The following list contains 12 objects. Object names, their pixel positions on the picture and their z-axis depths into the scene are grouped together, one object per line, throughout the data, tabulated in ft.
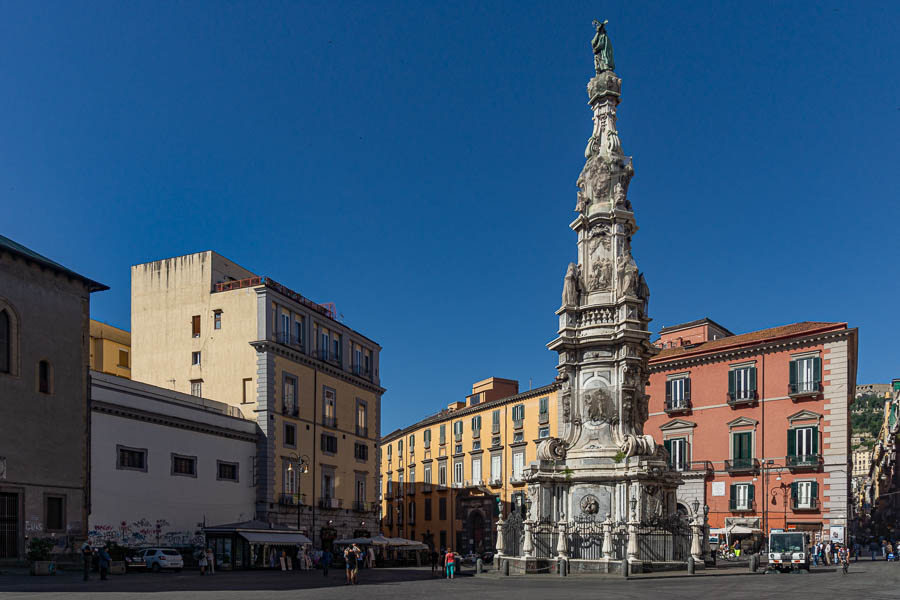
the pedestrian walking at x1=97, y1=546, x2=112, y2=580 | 101.07
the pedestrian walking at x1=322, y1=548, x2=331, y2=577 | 120.67
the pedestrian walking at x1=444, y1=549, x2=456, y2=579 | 110.11
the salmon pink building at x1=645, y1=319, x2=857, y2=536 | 165.68
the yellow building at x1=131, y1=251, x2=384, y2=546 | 171.83
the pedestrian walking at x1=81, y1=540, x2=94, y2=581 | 99.71
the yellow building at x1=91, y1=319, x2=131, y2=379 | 192.75
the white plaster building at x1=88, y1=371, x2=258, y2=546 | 131.23
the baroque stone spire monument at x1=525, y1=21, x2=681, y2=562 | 105.50
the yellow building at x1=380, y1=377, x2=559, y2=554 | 233.55
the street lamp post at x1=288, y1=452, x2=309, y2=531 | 172.14
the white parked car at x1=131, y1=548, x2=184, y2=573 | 127.85
